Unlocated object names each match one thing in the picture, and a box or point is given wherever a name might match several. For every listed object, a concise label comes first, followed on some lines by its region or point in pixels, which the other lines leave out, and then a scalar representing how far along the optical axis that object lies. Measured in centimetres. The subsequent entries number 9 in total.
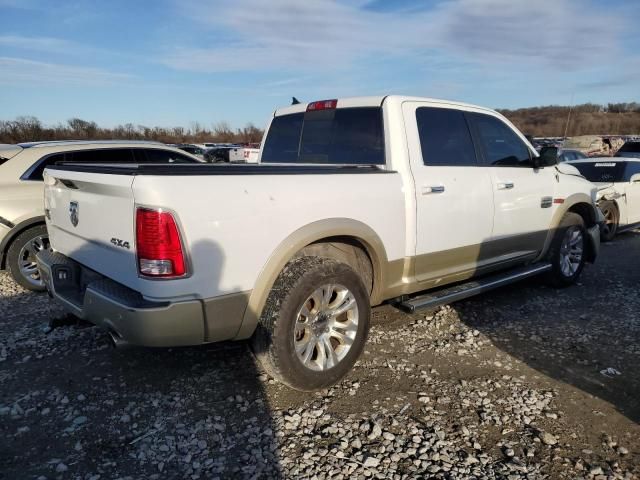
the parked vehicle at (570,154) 1433
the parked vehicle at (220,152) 2559
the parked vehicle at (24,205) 537
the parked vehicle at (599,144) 2738
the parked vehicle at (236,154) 2462
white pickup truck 263
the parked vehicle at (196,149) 2582
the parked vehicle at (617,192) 870
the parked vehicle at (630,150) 1468
